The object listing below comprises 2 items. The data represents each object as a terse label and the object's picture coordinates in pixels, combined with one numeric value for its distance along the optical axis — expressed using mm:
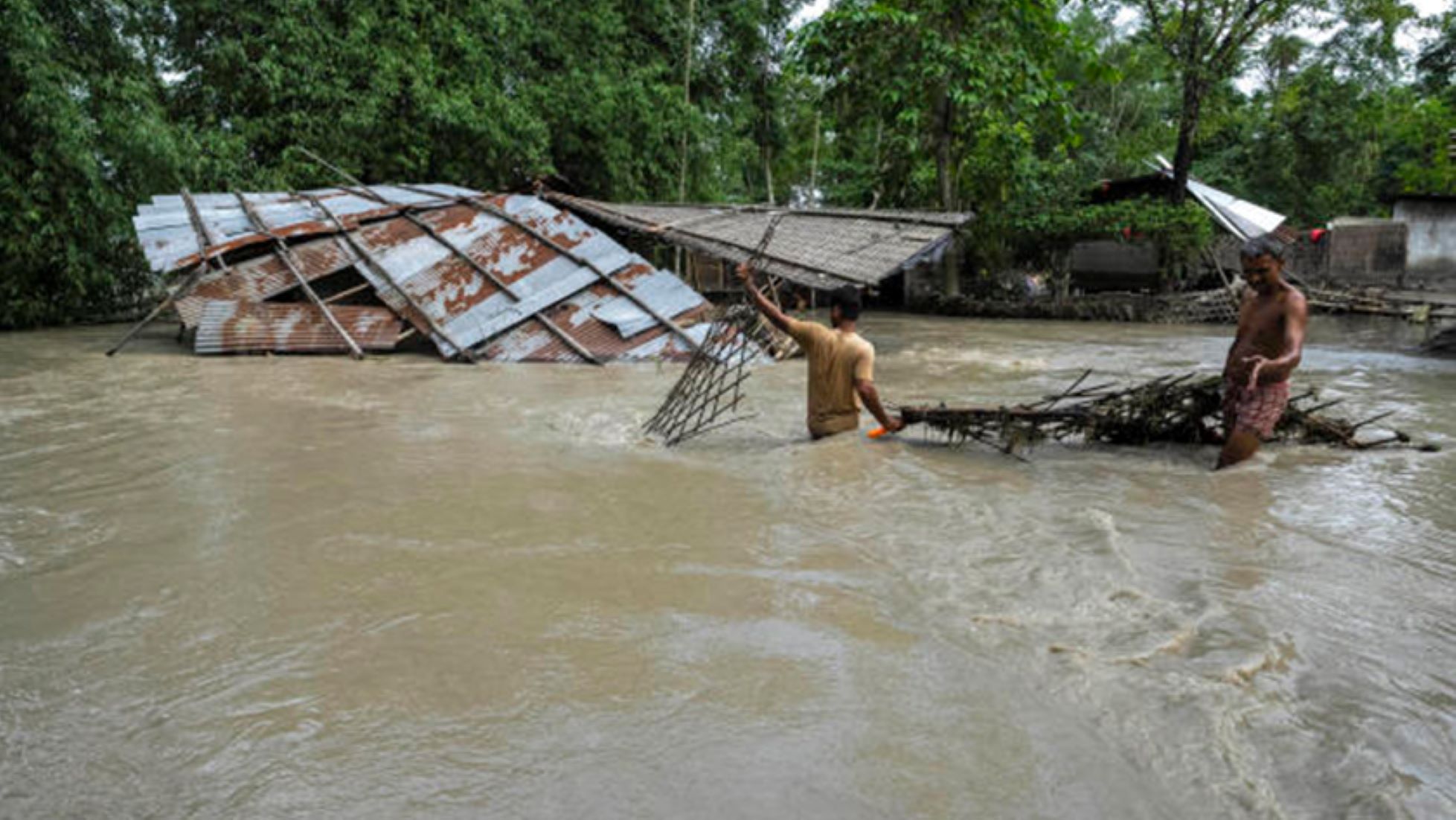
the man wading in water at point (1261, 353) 4695
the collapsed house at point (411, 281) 9867
